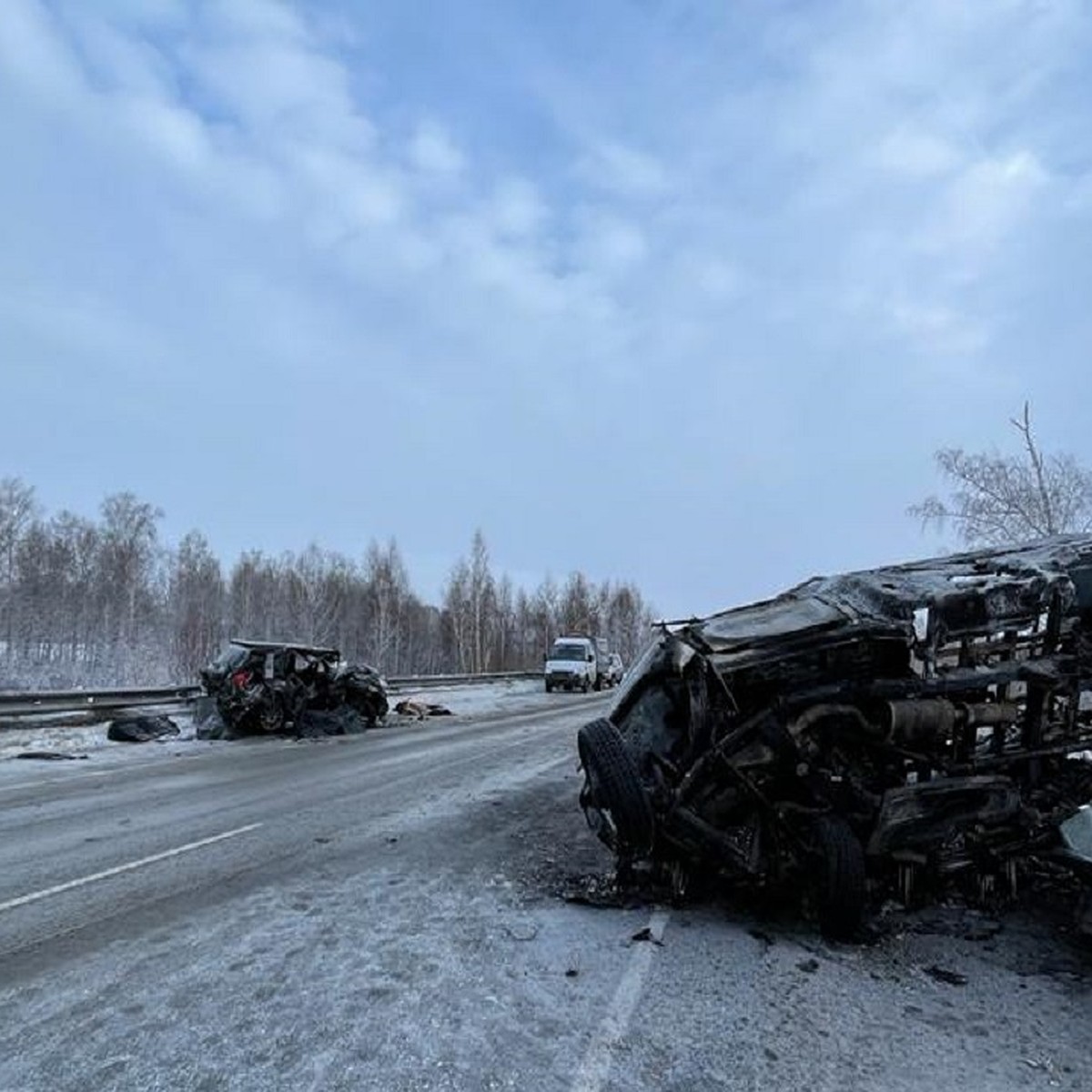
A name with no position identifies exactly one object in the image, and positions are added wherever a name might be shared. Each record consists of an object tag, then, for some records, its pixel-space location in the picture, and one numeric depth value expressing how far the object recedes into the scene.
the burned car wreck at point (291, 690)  19.14
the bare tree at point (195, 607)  65.94
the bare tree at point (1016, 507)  24.94
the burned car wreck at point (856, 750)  5.53
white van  38.84
